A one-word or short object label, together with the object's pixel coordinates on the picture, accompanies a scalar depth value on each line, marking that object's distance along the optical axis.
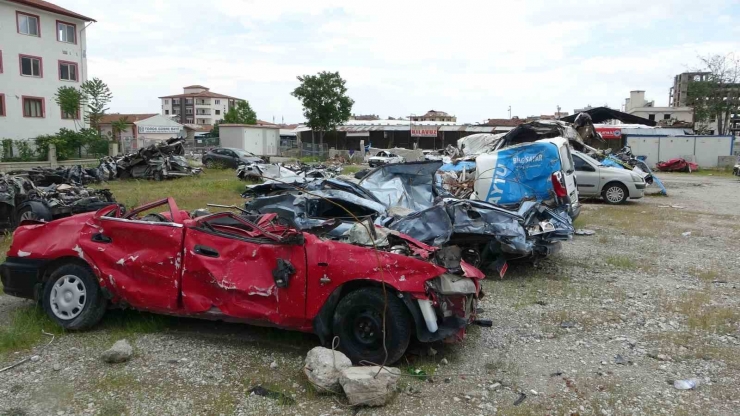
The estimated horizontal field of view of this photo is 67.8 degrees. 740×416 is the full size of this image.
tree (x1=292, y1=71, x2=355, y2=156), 50.09
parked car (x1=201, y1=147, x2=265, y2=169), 29.19
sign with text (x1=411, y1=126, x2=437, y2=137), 51.38
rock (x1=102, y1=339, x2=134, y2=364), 4.53
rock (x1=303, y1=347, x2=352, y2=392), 3.98
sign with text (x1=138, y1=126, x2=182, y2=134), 65.41
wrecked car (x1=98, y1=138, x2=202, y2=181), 23.16
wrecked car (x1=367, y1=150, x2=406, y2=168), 33.36
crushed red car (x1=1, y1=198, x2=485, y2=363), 4.36
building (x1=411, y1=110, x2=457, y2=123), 106.40
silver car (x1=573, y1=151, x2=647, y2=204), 15.21
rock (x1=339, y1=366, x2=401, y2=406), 3.82
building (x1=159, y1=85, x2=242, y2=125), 117.25
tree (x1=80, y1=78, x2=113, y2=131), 34.97
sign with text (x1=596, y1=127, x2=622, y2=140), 38.38
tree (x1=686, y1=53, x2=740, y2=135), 48.25
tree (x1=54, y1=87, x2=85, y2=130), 35.66
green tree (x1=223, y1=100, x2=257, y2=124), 77.56
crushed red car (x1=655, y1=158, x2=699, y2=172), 30.12
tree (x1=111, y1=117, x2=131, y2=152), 35.38
